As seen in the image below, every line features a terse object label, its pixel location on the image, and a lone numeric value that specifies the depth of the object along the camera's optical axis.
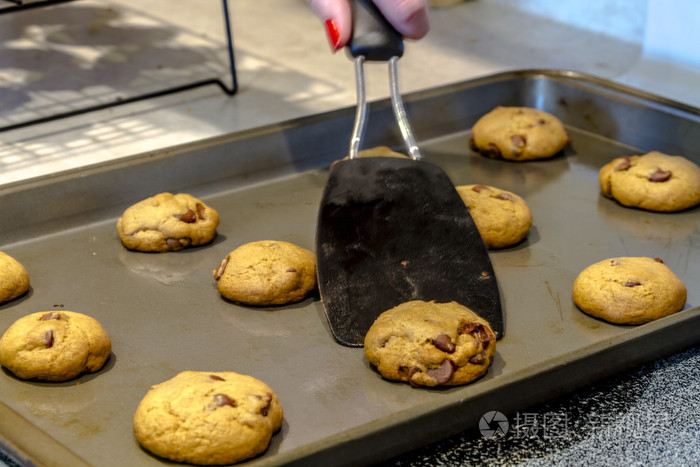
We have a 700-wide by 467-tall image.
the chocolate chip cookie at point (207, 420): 0.65
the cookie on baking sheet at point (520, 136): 0.90
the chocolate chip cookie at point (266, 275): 0.76
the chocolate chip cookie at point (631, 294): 0.74
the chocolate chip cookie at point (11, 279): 0.76
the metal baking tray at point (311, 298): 0.67
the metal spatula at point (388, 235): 0.74
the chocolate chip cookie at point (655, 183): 0.84
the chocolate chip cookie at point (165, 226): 0.81
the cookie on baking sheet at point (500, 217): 0.81
